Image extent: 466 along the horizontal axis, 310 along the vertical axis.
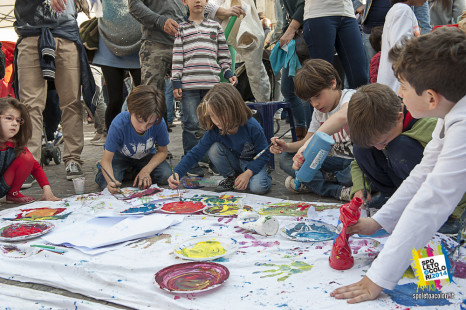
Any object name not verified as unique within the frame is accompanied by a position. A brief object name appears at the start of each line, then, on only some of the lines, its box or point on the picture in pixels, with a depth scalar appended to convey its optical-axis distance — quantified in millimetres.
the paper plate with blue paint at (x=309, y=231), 2135
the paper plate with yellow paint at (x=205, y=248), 1979
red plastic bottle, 1720
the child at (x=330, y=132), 2797
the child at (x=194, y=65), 3846
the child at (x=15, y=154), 3137
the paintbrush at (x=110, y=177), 3225
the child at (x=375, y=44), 3505
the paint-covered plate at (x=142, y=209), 2738
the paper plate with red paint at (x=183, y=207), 2729
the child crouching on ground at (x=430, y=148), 1380
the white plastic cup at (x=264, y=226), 2229
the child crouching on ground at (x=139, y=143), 3250
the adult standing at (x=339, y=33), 3373
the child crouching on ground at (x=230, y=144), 3064
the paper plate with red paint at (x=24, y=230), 2320
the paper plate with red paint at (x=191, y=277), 1676
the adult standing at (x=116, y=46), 4445
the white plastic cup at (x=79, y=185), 3439
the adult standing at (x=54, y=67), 3764
